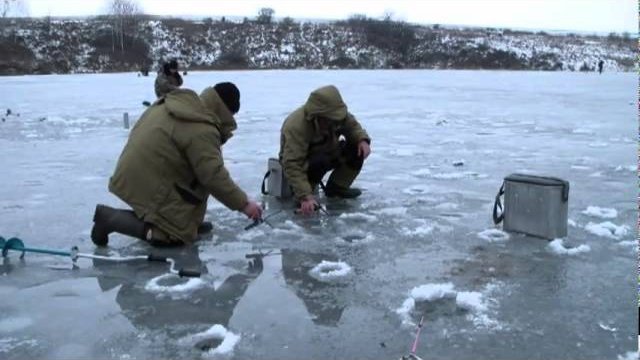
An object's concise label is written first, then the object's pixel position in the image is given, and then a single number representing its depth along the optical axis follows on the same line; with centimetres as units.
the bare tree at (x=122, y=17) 6330
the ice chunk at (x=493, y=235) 494
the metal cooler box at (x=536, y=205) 480
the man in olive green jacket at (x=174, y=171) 448
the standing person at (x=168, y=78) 680
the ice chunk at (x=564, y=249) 456
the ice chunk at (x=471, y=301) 356
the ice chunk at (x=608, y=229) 497
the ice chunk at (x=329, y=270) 414
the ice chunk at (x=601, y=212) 554
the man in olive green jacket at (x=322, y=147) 552
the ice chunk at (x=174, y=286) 389
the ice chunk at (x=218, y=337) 305
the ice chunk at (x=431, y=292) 369
